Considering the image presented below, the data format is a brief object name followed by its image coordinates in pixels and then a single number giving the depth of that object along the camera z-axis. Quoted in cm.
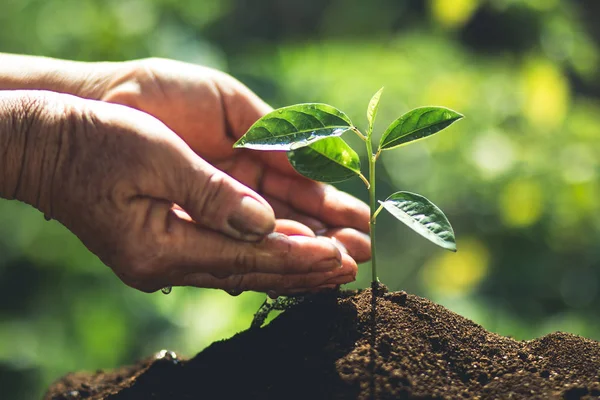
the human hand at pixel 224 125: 71
